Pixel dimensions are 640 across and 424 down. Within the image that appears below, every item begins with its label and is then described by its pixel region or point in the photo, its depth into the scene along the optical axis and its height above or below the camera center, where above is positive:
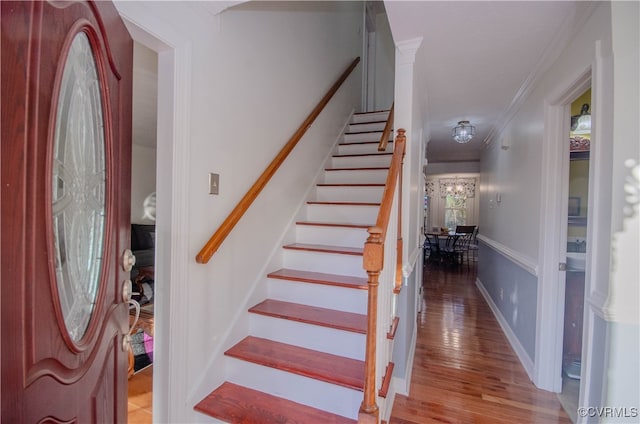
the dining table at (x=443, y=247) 6.98 -0.91
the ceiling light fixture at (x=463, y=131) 3.71 +0.97
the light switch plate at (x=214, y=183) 1.68 +0.12
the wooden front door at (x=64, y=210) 0.52 -0.02
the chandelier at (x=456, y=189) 8.28 +0.56
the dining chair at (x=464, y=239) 7.20 -0.72
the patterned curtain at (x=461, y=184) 8.18 +0.69
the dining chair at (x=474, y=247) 7.73 -0.97
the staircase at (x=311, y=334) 1.58 -0.80
